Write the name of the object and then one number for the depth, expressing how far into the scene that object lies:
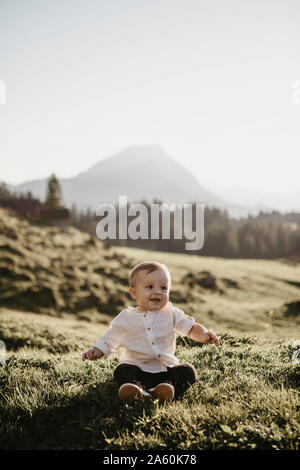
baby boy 3.85
